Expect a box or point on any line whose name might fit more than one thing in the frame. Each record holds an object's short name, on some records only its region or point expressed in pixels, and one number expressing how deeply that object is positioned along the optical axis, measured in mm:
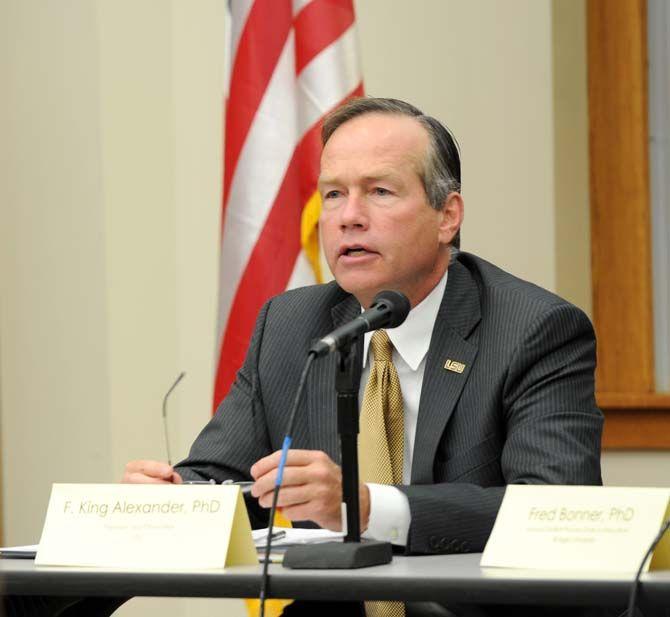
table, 5188
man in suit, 5628
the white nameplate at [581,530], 5246
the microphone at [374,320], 5325
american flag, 6332
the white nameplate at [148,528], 5324
